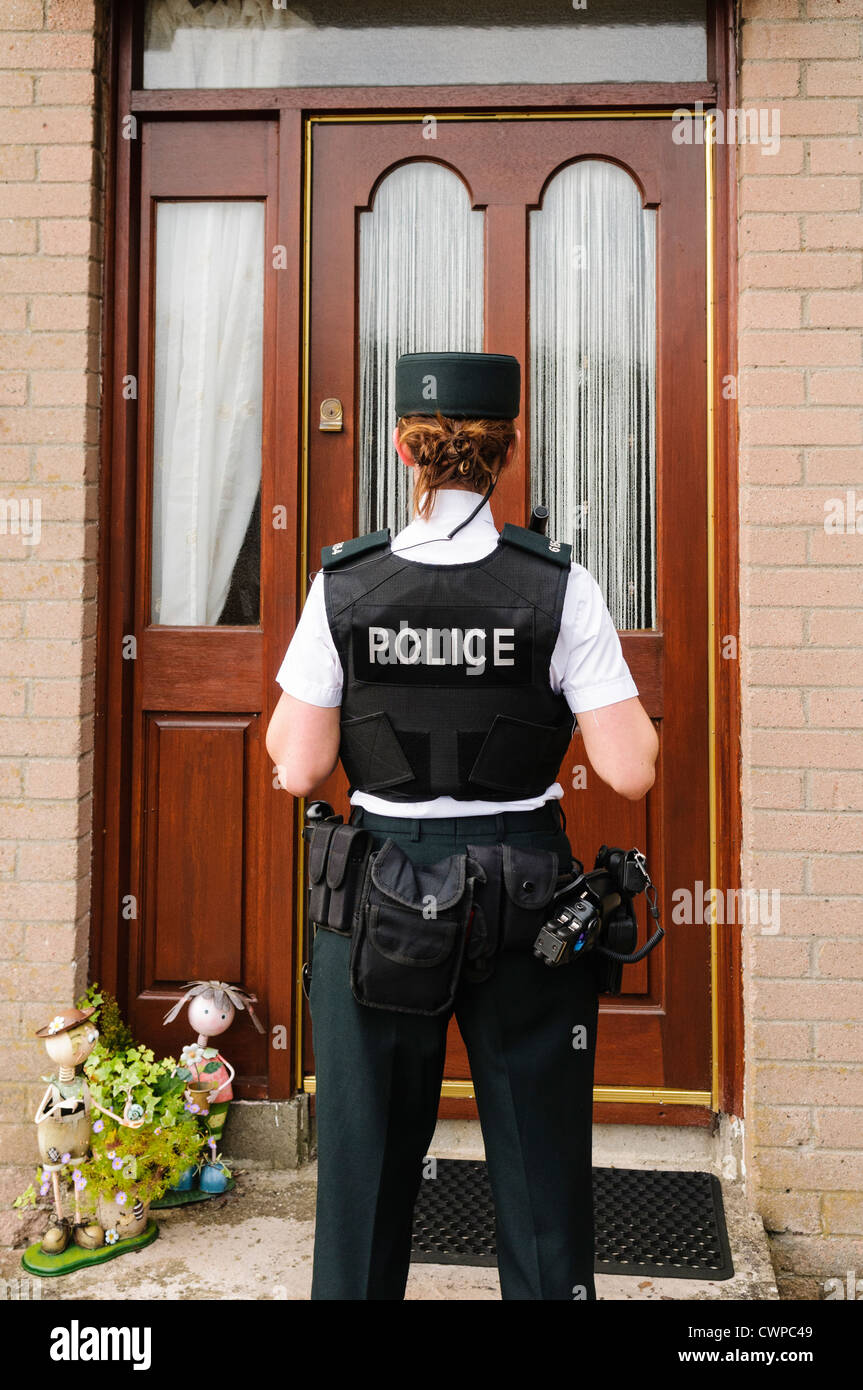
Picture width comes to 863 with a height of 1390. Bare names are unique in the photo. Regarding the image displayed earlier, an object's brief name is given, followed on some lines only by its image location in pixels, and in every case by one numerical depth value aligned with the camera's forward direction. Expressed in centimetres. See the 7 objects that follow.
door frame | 343
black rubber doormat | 298
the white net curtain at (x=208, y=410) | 361
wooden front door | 348
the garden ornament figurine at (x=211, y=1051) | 337
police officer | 211
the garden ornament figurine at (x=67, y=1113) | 300
